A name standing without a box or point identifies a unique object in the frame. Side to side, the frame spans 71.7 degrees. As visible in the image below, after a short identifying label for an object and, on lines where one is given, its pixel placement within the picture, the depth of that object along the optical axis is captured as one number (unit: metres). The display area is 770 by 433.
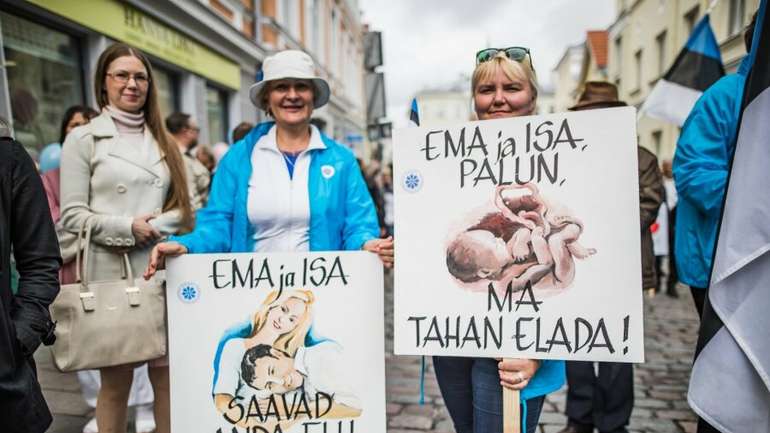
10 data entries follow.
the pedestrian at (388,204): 9.39
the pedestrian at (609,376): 2.78
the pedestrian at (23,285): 1.36
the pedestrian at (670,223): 6.57
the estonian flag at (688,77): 4.26
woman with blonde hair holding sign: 1.66
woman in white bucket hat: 2.08
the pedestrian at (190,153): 3.38
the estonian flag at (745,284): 1.20
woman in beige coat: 2.20
